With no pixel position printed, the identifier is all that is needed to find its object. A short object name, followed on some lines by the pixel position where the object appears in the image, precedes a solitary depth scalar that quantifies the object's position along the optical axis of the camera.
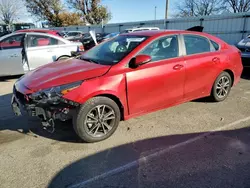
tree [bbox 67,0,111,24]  44.69
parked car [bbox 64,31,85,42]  20.67
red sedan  3.09
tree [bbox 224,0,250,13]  43.81
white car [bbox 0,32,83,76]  6.97
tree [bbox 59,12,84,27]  43.94
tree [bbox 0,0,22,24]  38.44
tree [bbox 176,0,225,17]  48.06
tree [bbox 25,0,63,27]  43.34
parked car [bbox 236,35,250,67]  7.68
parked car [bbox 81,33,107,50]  15.67
